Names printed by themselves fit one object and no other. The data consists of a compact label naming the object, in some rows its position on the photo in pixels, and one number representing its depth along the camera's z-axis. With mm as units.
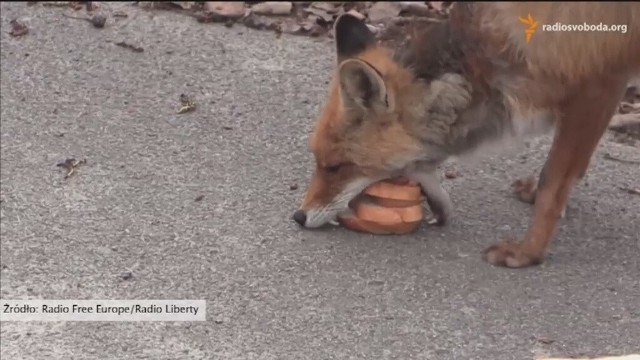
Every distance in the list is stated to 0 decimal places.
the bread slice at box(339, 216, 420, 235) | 10625
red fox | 9234
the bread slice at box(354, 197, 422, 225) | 10523
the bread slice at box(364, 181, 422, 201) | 10406
